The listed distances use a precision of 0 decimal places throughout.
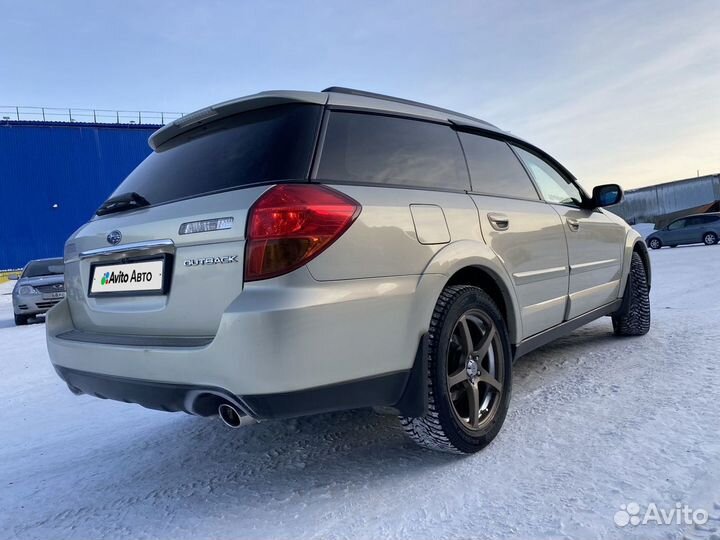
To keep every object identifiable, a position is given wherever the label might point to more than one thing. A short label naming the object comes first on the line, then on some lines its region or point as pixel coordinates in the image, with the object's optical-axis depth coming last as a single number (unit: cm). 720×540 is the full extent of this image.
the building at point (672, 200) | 3509
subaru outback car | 174
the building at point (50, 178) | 3019
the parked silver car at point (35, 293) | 955
